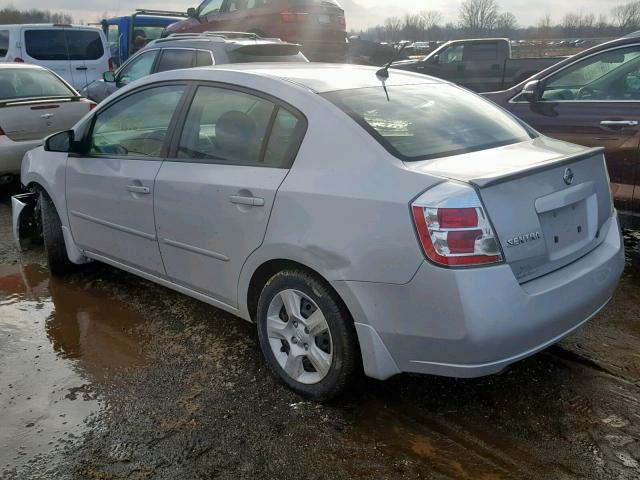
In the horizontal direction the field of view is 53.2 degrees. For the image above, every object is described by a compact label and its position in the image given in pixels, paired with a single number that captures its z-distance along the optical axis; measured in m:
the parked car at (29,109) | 7.12
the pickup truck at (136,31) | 16.62
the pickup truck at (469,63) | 14.09
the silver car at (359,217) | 2.58
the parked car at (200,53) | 7.47
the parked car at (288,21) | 11.89
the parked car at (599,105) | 4.77
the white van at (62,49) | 12.71
